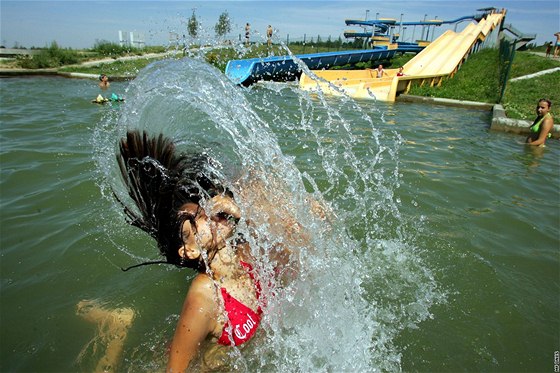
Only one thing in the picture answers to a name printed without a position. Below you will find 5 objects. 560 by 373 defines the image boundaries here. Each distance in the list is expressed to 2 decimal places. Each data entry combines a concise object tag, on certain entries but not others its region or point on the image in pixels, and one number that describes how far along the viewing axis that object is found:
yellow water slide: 15.94
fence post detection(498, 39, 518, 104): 13.09
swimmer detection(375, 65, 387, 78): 20.27
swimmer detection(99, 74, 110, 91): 15.37
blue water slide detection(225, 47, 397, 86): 18.73
